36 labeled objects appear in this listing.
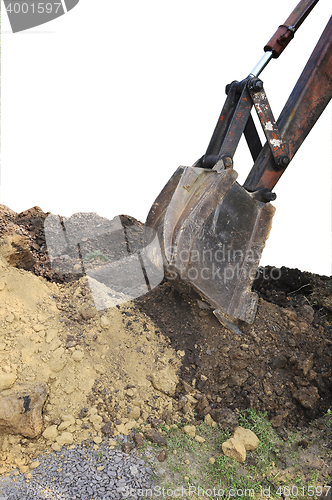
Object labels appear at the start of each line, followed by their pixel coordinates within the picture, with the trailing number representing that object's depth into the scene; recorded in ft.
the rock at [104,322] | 12.16
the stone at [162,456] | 9.57
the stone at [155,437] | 9.96
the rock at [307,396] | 12.25
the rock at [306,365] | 12.74
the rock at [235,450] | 10.09
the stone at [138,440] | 9.76
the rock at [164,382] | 11.34
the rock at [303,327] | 14.05
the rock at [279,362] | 12.73
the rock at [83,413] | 10.14
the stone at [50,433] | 9.70
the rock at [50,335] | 11.29
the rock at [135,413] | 10.41
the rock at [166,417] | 10.65
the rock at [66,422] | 9.78
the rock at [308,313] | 14.97
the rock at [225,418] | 10.92
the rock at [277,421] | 11.50
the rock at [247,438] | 10.48
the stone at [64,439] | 9.60
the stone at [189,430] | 10.47
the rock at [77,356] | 11.04
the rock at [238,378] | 11.97
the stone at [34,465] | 9.09
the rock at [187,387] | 11.57
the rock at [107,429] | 9.89
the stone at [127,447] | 9.56
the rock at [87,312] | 12.21
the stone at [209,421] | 11.03
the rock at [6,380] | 9.92
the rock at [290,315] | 14.30
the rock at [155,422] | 10.35
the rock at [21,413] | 9.45
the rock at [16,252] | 14.98
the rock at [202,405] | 11.25
